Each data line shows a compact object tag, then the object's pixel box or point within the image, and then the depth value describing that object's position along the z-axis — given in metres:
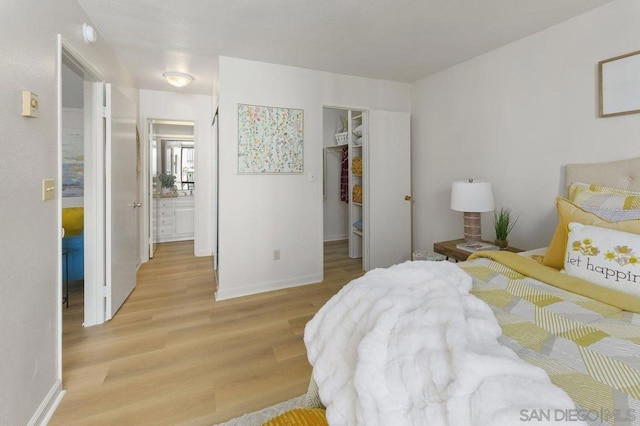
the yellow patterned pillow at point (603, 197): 1.67
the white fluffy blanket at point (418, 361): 0.62
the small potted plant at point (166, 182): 5.76
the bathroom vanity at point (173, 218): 5.47
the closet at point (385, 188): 3.70
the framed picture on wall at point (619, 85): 1.96
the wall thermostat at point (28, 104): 1.38
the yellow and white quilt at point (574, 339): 0.66
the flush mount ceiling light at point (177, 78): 3.49
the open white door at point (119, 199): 2.54
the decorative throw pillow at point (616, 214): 1.55
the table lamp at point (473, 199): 2.58
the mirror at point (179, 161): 5.90
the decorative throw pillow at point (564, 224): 1.61
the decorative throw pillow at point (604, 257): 1.28
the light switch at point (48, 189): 1.57
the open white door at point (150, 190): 4.42
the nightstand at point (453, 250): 2.49
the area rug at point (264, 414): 1.47
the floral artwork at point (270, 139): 3.10
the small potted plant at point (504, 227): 2.54
